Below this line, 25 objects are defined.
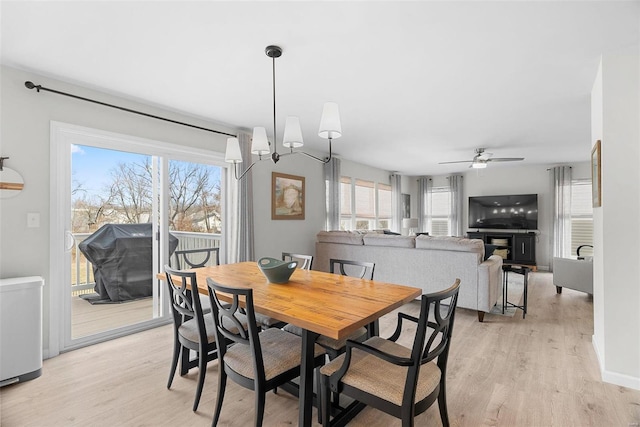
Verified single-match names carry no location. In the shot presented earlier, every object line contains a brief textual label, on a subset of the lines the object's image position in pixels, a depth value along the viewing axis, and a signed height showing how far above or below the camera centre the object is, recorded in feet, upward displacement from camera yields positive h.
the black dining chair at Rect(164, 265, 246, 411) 6.38 -2.54
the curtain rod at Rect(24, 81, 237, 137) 8.60 +3.46
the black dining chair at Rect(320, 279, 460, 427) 4.60 -2.57
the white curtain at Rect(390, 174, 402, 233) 27.43 +1.04
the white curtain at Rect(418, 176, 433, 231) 29.86 +1.64
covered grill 10.68 -1.51
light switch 8.78 -0.13
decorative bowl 7.34 -1.28
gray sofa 12.26 -1.98
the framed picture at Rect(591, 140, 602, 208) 8.11 +1.03
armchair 14.73 -2.80
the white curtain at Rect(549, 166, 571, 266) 23.24 +0.00
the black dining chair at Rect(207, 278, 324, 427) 5.33 -2.57
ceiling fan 17.67 +3.13
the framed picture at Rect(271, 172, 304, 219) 16.07 +1.00
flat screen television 24.30 +0.25
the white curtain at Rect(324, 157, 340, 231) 19.47 +1.17
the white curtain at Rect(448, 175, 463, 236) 27.81 +0.79
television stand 23.99 -2.27
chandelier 6.93 +1.94
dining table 5.00 -1.60
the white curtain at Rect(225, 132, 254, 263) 13.84 +0.10
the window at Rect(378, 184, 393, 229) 26.16 +0.75
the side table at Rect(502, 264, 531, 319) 12.59 -2.35
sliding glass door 9.61 -0.34
